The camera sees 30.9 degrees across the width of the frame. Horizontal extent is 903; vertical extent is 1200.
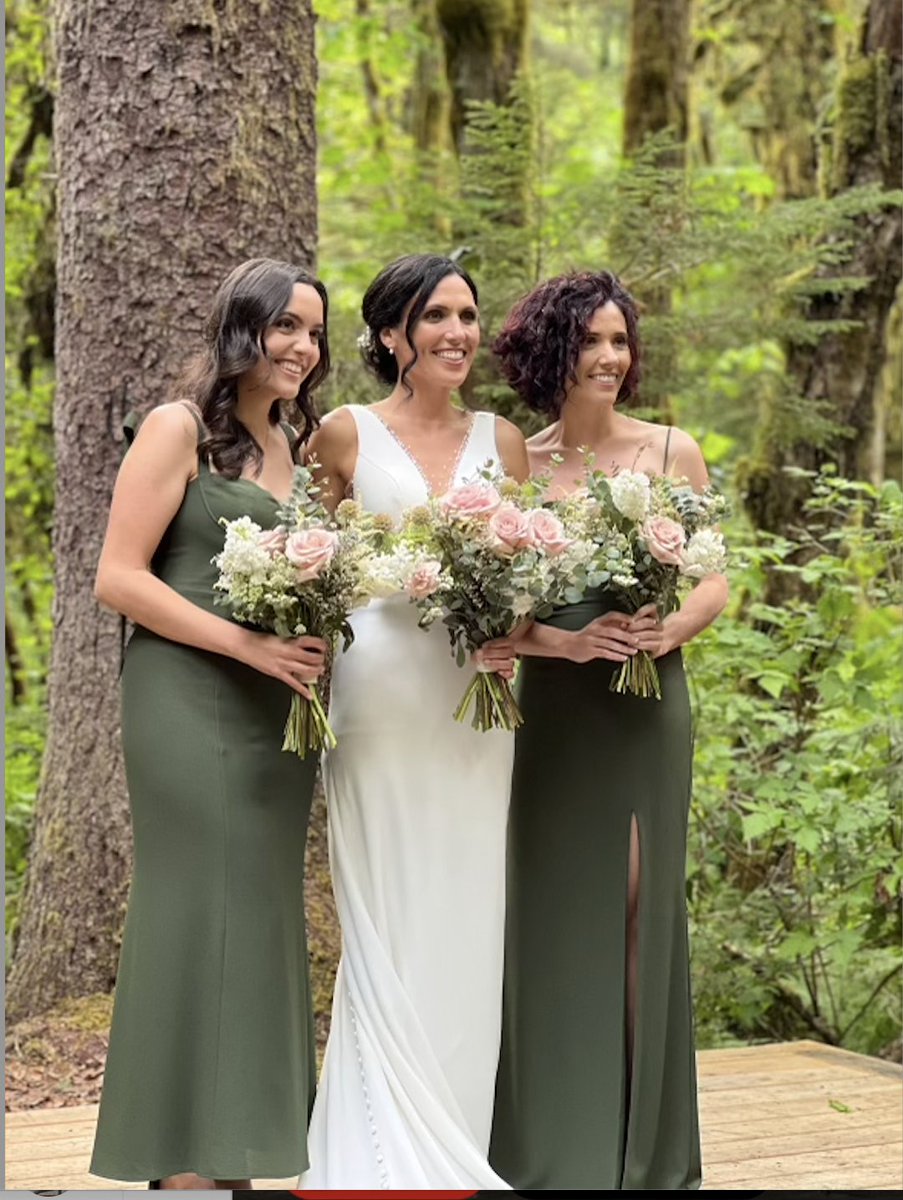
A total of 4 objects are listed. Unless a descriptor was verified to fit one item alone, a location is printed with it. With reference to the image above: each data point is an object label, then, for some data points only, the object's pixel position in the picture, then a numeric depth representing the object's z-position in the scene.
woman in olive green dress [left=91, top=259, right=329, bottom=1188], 3.48
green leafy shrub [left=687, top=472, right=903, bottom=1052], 6.17
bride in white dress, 3.70
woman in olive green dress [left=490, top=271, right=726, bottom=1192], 3.93
